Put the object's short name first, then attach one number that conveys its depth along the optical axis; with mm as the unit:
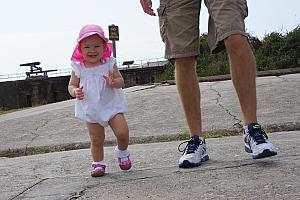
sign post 17489
